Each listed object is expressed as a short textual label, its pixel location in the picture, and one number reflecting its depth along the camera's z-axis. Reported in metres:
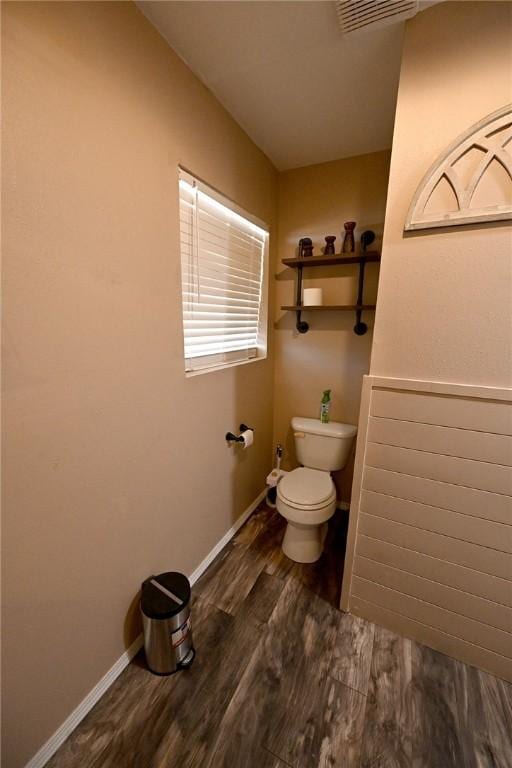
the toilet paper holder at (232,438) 1.72
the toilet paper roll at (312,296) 1.90
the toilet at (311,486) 1.60
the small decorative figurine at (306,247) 1.94
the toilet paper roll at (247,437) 1.73
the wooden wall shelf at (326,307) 1.81
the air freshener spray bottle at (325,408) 2.02
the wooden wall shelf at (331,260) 1.72
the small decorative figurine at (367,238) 1.79
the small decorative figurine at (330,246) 1.85
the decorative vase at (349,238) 1.79
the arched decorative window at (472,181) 0.94
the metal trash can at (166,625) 1.10
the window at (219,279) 1.34
